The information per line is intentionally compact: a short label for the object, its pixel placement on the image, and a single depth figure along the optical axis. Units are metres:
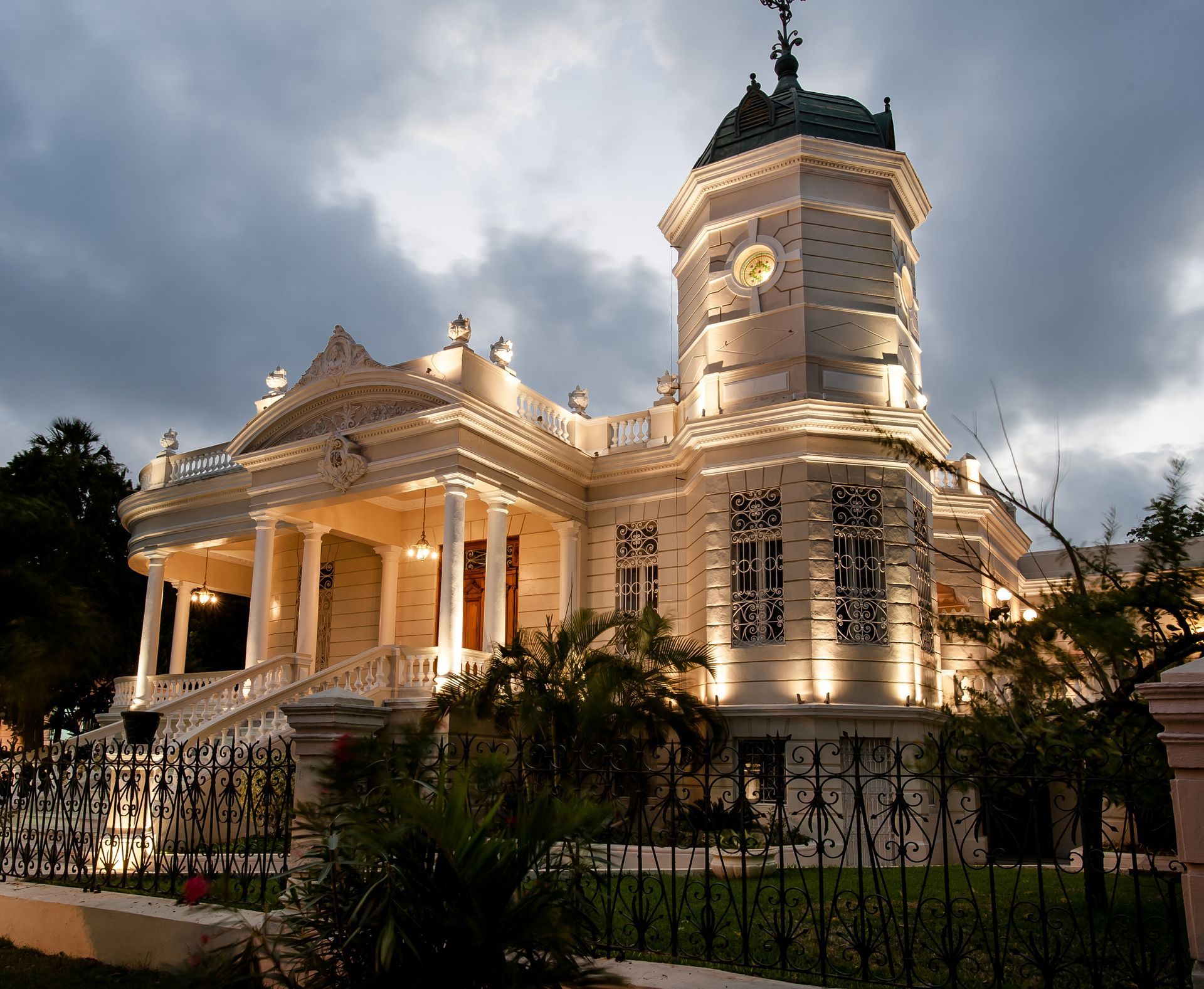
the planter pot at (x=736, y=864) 10.09
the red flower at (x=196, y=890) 4.70
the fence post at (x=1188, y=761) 4.61
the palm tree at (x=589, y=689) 12.51
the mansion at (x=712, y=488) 15.11
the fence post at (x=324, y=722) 6.92
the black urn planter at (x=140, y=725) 13.41
